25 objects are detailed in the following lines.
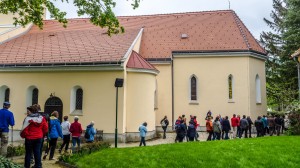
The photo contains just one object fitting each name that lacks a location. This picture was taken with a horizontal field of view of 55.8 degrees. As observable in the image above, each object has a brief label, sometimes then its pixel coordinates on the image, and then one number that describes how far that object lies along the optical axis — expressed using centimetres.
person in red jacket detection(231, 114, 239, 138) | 1858
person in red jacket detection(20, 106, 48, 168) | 743
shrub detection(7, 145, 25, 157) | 1058
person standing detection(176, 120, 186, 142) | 1560
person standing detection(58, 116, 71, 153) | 1186
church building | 1803
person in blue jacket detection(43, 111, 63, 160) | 1023
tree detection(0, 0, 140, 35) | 1008
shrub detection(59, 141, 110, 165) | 933
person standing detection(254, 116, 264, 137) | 1821
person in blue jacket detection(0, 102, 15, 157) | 936
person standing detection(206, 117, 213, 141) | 1638
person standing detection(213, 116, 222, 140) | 1626
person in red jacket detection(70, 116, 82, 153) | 1202
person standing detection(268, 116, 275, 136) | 1875
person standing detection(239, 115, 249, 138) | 1766
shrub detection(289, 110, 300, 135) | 1550
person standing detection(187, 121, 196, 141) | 1588
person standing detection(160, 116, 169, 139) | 1939
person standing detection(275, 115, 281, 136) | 1917
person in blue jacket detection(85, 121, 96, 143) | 1297
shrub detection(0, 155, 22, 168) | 561
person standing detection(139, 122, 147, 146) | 1480
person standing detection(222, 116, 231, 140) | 1720
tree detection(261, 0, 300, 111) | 2272
